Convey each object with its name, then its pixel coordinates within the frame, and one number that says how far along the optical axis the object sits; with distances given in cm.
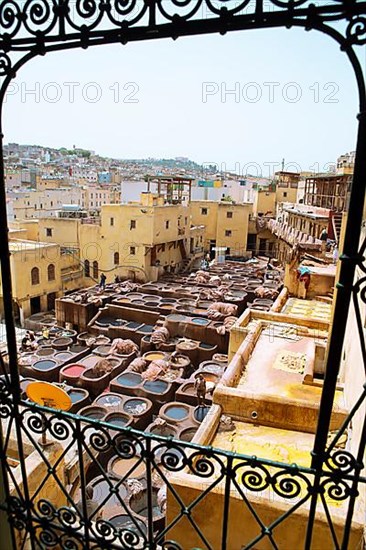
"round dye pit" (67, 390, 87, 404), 1285
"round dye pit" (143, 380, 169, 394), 1319
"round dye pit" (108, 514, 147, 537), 751
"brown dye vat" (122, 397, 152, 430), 1159
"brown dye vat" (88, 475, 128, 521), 792
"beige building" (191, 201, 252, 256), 3897
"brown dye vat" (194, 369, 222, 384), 1380
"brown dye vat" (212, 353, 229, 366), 1547
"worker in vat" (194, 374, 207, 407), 1186
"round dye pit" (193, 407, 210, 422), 1111
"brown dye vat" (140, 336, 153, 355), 1716
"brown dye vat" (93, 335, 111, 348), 1761
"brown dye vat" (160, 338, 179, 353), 1709
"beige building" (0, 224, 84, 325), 2427
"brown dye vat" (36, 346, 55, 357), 1648
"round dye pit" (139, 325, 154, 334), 1899
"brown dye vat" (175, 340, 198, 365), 1650
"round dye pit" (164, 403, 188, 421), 1125
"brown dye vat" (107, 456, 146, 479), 923
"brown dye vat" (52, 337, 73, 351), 1722
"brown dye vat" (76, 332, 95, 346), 1836
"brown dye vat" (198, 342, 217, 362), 1662
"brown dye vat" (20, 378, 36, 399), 1303
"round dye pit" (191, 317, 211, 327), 1846
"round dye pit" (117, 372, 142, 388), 1357
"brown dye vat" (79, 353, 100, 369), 1525
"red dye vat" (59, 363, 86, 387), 1400
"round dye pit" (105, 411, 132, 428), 1137
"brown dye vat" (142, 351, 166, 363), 1636
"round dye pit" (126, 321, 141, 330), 1964
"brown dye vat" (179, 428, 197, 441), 1022
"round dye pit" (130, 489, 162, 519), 821
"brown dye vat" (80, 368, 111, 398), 1366
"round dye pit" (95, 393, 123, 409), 1220
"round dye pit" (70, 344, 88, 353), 1707
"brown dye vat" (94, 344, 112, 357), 1644
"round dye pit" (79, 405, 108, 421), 1170
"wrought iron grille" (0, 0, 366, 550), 183
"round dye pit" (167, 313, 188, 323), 1881
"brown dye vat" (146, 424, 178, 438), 1070
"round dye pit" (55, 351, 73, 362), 1584
